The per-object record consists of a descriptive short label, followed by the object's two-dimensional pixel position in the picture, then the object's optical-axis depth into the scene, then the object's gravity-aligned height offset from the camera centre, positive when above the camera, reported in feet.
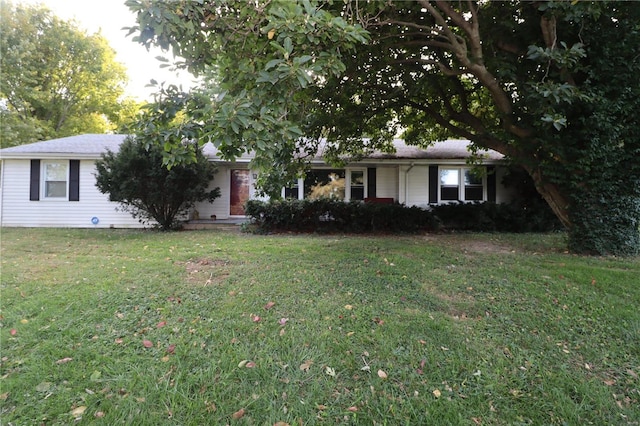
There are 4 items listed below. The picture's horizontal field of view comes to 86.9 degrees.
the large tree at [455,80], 10.57 +6.92
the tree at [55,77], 59.21 +28.63
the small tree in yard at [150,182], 31.24 +3.10
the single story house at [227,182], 39.52 +4.18
